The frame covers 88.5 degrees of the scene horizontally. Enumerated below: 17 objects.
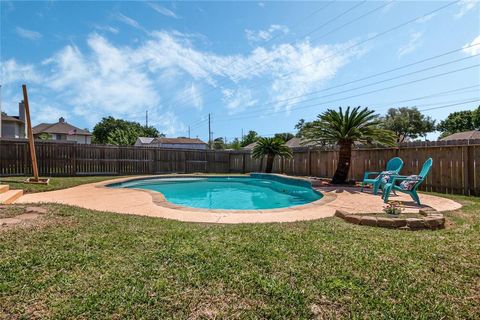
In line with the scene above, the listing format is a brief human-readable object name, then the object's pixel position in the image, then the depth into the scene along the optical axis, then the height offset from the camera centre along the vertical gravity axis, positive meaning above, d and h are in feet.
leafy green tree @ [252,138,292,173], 50.67 +2.42
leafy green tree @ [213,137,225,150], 182.95 +12.23
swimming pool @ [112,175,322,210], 26.14 -4.23
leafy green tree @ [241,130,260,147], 143.39 +13.82
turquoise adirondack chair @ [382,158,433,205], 17.63 -1.77
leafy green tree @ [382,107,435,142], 115.96 +16.88
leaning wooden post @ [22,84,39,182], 26.30 +3.79
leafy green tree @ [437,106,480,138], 112.16 +18.38
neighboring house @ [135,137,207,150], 143.84 +11.88
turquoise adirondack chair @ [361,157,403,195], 22.84 -0.94
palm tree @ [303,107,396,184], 31.50 +3.76
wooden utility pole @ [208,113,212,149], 142.57 +16.35
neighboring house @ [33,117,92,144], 104.79 +13.47
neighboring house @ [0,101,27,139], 75.25 +12.02
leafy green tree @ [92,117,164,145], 108.06 +19.91
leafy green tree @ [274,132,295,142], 160.63 +17.00
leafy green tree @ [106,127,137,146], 104.47 +10.35
